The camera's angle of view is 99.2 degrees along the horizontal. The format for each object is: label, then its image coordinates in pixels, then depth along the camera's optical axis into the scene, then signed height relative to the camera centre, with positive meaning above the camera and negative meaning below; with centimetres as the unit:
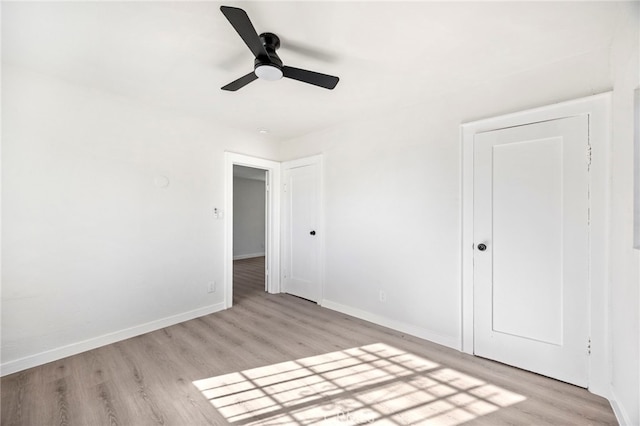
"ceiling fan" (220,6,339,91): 149 +101
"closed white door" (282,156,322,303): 399 -25
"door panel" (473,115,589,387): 205 -28
